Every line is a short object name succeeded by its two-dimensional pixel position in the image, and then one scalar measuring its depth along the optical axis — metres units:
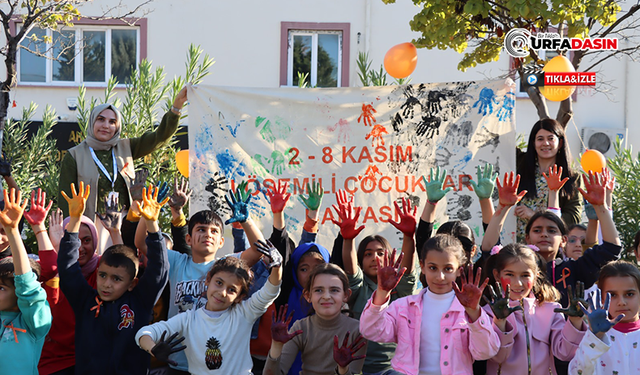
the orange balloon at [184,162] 6.14
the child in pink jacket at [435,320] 3.15
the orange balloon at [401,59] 6.20
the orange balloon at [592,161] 6.11
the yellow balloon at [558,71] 5.76
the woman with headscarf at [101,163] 4.99
